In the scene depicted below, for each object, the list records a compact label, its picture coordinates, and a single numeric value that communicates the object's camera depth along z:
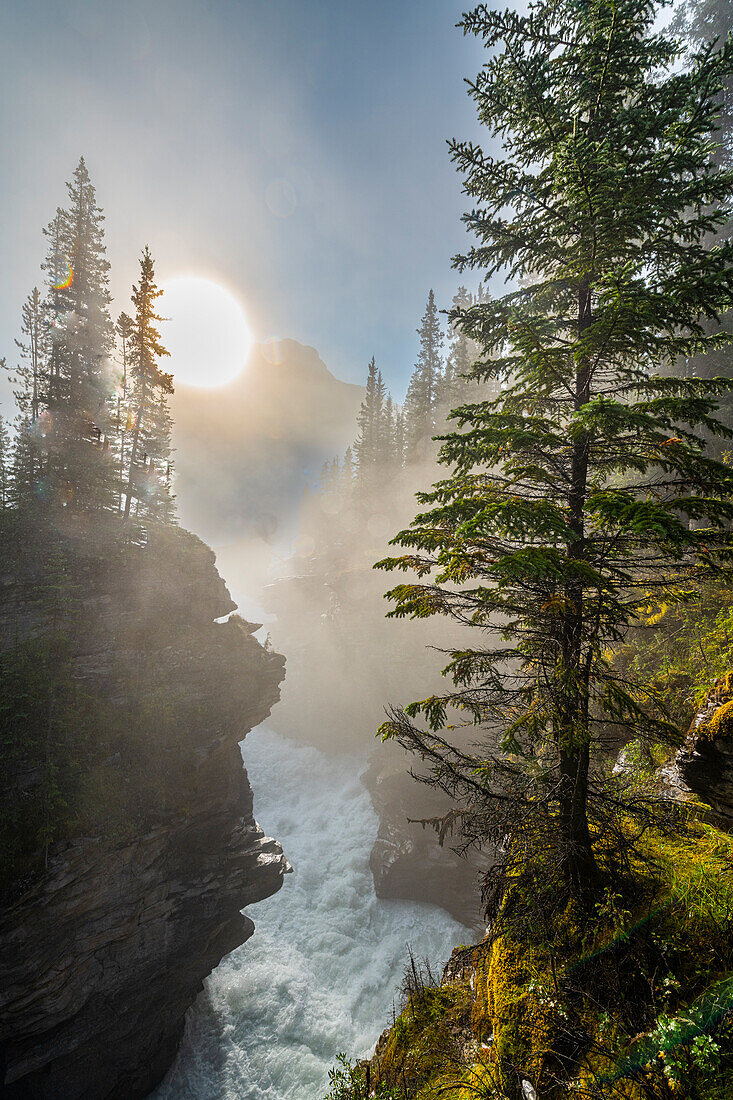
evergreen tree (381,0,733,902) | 4.23
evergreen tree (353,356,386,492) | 41.66
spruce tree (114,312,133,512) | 18.44
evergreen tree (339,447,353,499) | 57.85
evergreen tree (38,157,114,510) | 17.41
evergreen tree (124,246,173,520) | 18.75
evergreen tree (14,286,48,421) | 19.69
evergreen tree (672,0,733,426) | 17.55
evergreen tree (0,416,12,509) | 15.79
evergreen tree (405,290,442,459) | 36.34
